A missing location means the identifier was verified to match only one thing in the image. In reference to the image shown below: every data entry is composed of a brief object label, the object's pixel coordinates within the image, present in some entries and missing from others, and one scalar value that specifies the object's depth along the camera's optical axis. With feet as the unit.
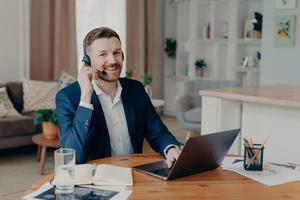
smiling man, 6.31
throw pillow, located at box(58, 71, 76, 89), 18.04
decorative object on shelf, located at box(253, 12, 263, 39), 20.39
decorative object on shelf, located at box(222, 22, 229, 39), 22.38
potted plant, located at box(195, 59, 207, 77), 23.21
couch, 15.16
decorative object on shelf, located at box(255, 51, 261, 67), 20.95
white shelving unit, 21.53
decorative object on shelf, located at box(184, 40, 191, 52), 23.58
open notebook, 5.20
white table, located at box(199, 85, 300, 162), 9.05
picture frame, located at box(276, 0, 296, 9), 18.02
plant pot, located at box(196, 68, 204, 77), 23.38
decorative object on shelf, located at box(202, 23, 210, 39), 23.04
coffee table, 13.87
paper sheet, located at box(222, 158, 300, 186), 5.58
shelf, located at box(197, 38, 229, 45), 22.23
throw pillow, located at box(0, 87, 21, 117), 16.15
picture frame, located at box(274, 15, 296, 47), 18.16
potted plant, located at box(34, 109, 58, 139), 14.39
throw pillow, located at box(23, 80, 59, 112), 17.31
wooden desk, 4.94
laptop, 5.27
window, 21.75
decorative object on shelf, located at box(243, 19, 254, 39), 21.15
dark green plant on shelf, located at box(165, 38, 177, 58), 24.67
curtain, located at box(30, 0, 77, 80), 19.69
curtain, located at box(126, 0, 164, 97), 23.58
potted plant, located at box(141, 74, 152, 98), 17.71
